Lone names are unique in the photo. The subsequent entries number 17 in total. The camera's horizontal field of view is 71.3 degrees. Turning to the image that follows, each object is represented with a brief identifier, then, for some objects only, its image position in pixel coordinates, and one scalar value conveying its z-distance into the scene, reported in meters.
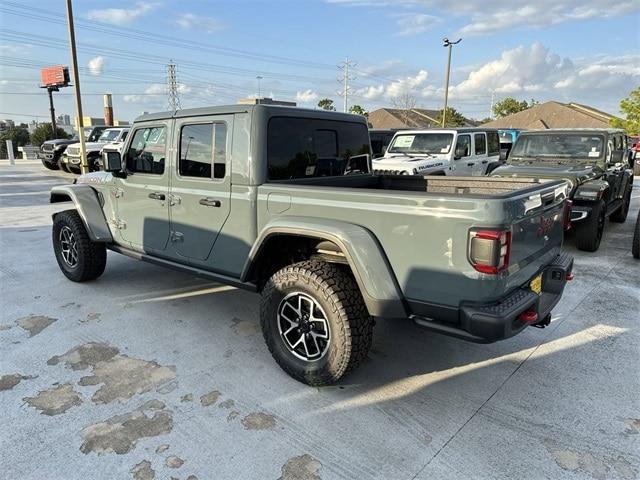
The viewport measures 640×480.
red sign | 23.52
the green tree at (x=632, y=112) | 28.63
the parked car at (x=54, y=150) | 16.78
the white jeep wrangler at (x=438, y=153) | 8.99
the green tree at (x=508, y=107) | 64.06
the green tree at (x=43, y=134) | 34.59
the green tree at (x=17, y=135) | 44.19
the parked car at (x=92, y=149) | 14.65
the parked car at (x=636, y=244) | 5.65
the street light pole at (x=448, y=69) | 28.95
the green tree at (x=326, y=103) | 56.19
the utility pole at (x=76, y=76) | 14.70
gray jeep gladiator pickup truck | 2.32
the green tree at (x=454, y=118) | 51.11
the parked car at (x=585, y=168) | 5.96
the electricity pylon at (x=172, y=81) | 56.25
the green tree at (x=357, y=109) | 53.31
